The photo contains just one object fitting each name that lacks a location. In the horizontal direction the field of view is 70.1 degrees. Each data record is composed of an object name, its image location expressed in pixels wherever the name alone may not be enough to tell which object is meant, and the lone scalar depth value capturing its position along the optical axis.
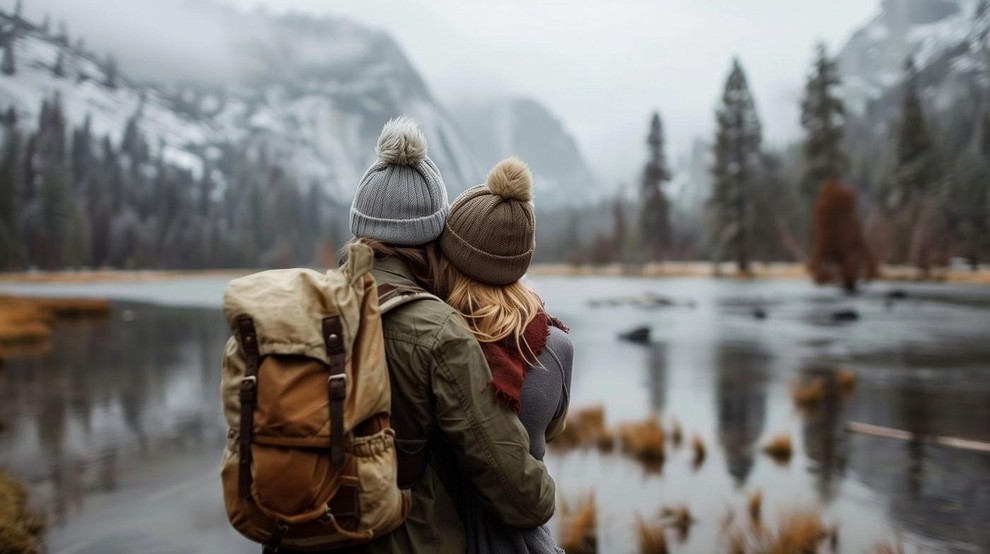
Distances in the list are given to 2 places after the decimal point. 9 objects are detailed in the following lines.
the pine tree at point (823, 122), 50.47
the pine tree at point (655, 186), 63.56
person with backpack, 1.36
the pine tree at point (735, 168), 56.03
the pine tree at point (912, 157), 46.94
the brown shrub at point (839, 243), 39.44
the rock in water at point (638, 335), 22.47
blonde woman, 1.70
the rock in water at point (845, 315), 27.23
